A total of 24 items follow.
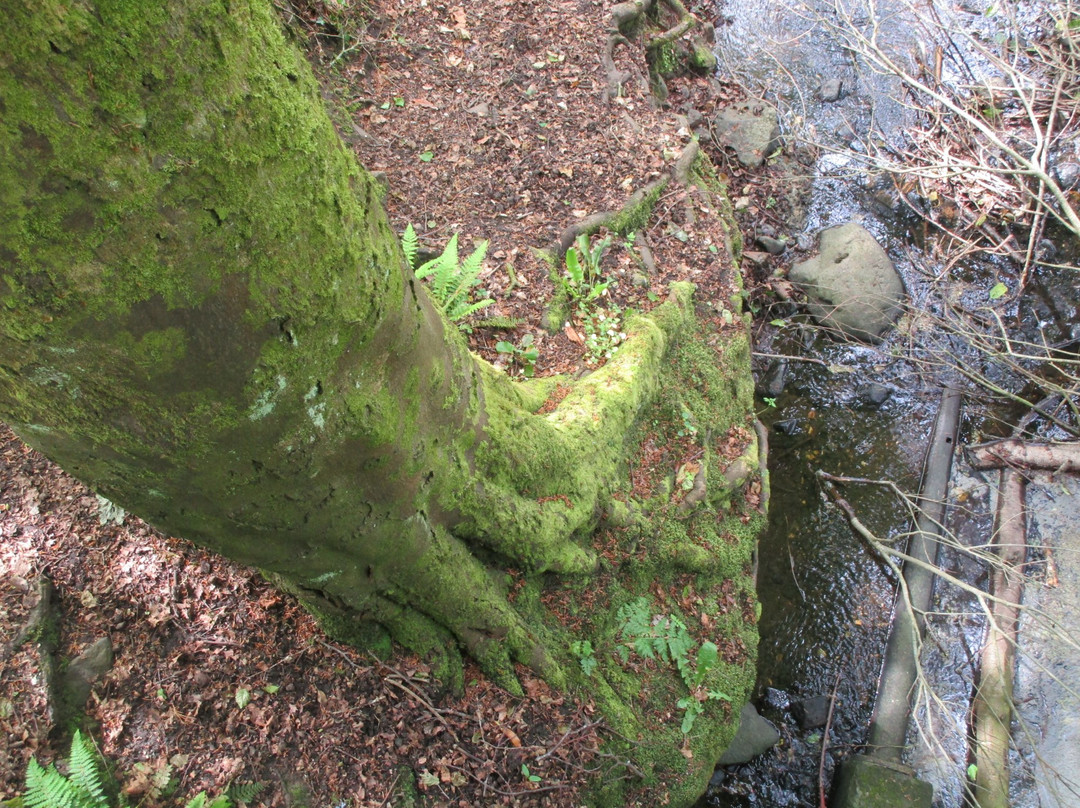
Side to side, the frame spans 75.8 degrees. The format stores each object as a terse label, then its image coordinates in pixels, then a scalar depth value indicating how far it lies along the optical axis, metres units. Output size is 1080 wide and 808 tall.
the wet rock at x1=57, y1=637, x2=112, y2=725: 2.55
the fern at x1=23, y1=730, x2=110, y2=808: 2.25
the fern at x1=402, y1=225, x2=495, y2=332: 4.19
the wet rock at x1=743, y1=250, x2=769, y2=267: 7.19
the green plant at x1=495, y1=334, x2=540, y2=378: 4.38
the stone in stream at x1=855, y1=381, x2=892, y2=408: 6.51
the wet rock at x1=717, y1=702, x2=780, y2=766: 4.71
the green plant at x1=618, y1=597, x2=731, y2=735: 3.86
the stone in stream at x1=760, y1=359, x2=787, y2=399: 6.59
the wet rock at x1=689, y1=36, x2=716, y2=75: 8.45
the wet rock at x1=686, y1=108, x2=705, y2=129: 7.76
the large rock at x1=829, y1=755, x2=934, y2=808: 4.44
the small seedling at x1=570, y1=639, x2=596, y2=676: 3.59
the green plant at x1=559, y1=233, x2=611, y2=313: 4.85
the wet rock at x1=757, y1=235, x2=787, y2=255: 7.35
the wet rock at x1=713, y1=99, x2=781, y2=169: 7.89
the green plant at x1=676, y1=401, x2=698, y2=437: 4.71
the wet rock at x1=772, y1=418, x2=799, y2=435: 6.38
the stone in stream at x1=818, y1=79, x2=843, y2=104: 8.59
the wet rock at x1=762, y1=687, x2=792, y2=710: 5.11
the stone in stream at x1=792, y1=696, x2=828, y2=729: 5.02
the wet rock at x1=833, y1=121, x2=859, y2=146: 8.25
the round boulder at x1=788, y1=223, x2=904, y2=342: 6.85
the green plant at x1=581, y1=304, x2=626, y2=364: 4.63
